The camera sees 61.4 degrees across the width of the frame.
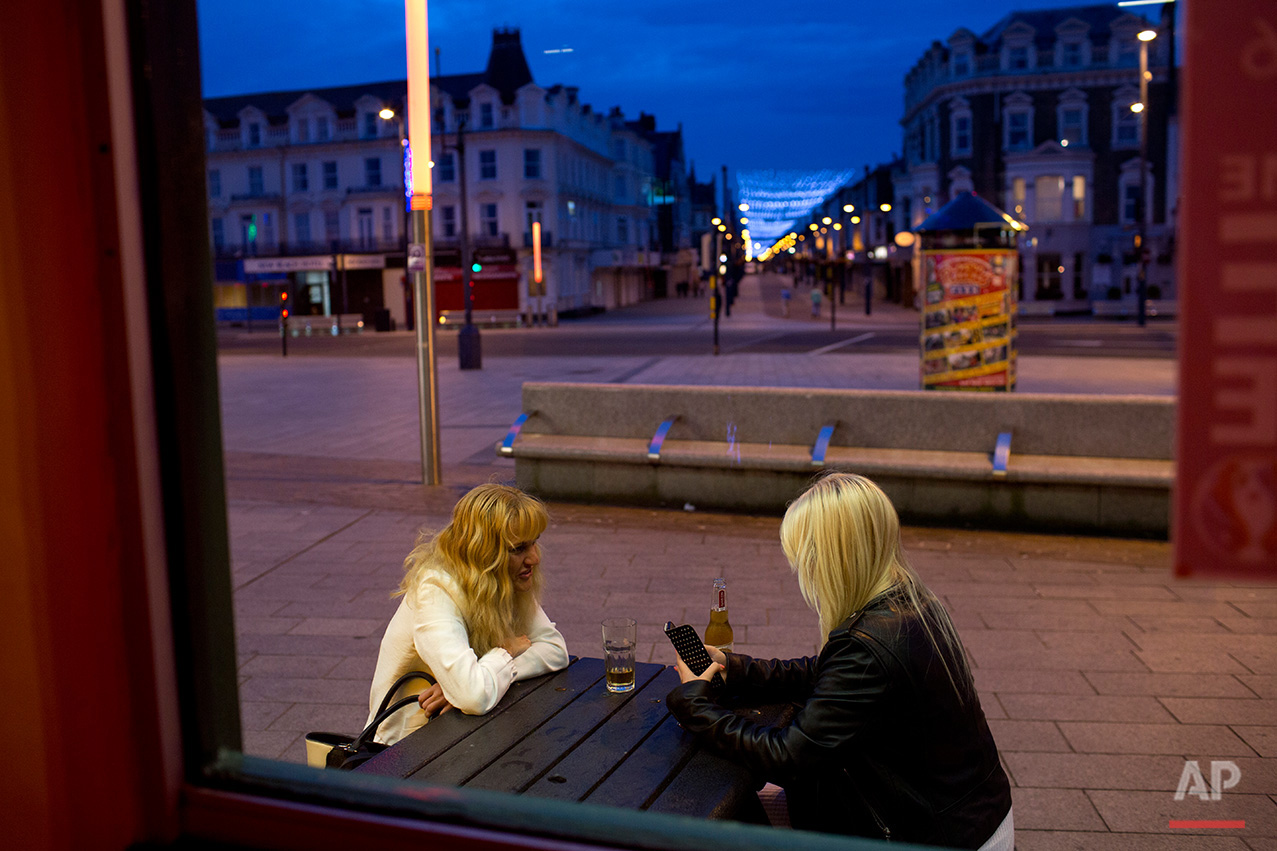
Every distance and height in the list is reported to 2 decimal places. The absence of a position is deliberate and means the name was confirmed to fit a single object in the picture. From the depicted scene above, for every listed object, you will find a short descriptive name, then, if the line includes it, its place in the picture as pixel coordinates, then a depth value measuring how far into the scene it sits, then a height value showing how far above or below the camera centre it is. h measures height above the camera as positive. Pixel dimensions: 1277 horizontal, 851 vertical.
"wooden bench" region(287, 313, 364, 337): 46.84 -0.28
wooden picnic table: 2.49 -1.11
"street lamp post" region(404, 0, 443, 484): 9.37 +0.74
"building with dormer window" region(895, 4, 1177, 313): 46.84 +6.81
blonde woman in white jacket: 3.11 -0.89
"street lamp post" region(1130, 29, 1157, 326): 26.89 +2.82
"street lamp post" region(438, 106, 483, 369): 23.27 -0.74
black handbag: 3.00 -1.23
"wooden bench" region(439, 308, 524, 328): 48.34 -0.20
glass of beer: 3.07 -0.98
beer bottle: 3.62 -1.08
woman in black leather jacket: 2.52 -0.97
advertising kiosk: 13.89 +0.07
